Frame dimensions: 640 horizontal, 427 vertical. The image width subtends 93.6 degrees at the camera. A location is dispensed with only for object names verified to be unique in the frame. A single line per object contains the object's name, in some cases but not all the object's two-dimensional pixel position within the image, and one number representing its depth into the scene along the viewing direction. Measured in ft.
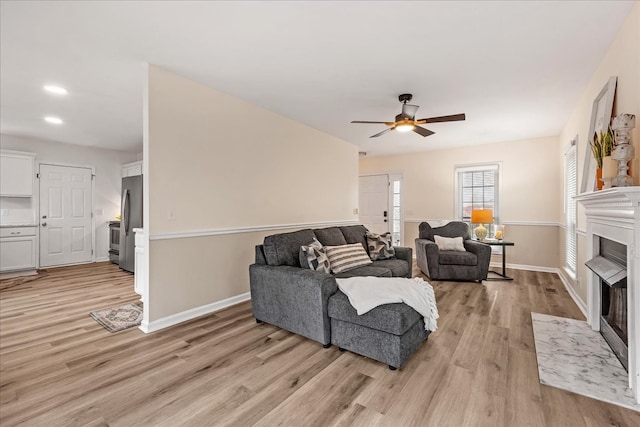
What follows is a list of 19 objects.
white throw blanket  7.73
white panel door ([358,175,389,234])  24.47
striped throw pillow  11.50
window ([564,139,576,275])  13.76
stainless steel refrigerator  17.40
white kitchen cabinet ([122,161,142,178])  20.83
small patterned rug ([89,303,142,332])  10.14
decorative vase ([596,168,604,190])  7.96
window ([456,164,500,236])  20.07
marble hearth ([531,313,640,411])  6.50
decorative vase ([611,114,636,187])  6.79
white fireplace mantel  6.07
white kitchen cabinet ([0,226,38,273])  17.06
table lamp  17.26
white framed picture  8.32
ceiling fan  11.38
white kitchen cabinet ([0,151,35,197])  17.57
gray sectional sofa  7.41
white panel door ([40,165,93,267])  19.49
